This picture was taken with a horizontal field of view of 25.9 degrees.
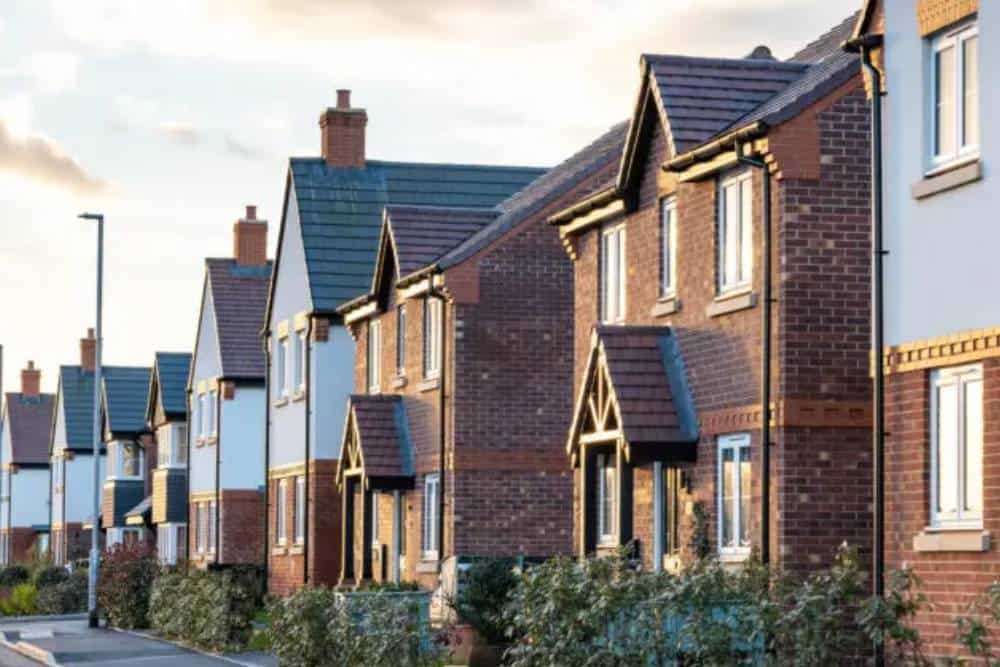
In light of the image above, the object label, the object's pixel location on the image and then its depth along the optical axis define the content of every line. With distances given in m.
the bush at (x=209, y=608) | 36.47
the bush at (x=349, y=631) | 25.09
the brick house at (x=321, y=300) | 44.78
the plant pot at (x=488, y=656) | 29.28
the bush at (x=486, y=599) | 29.27
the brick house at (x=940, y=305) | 18.17
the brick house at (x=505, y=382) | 35.59
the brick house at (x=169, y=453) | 62.91
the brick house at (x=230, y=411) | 55.12
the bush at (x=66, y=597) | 58.53
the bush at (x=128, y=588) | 46.66
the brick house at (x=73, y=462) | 85.31
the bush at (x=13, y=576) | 72.79
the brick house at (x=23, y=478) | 96.56
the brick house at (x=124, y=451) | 74.44
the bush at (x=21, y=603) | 59.12
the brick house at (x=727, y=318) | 22.94
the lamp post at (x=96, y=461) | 46.88
